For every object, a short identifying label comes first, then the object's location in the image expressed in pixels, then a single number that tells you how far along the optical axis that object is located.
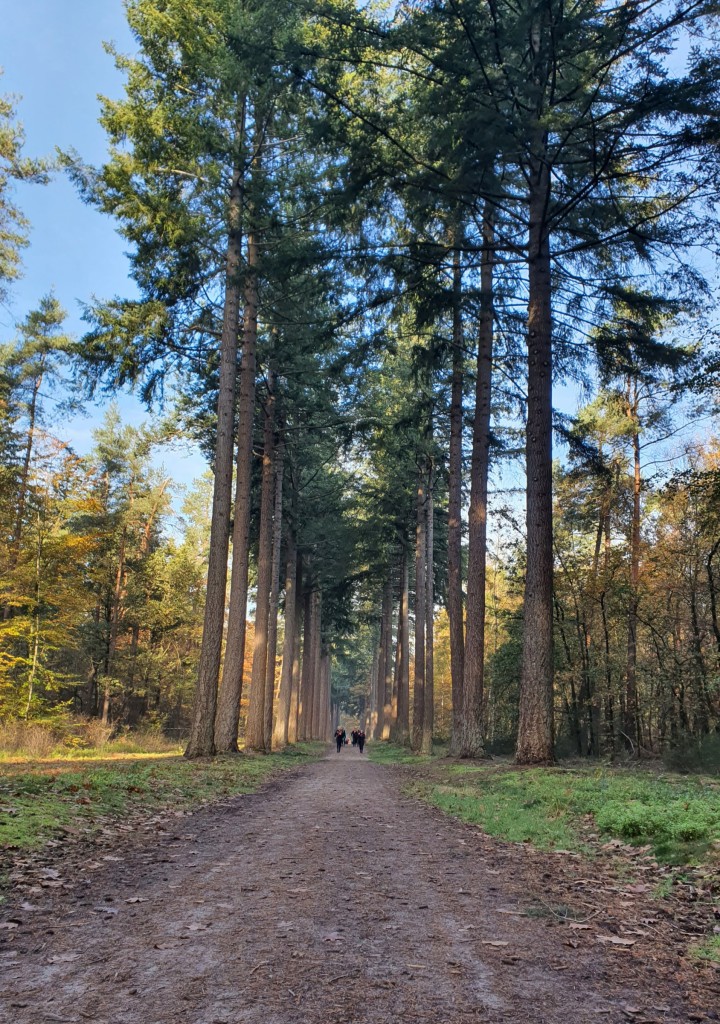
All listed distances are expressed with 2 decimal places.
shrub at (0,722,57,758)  15.56
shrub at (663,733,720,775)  11.70
